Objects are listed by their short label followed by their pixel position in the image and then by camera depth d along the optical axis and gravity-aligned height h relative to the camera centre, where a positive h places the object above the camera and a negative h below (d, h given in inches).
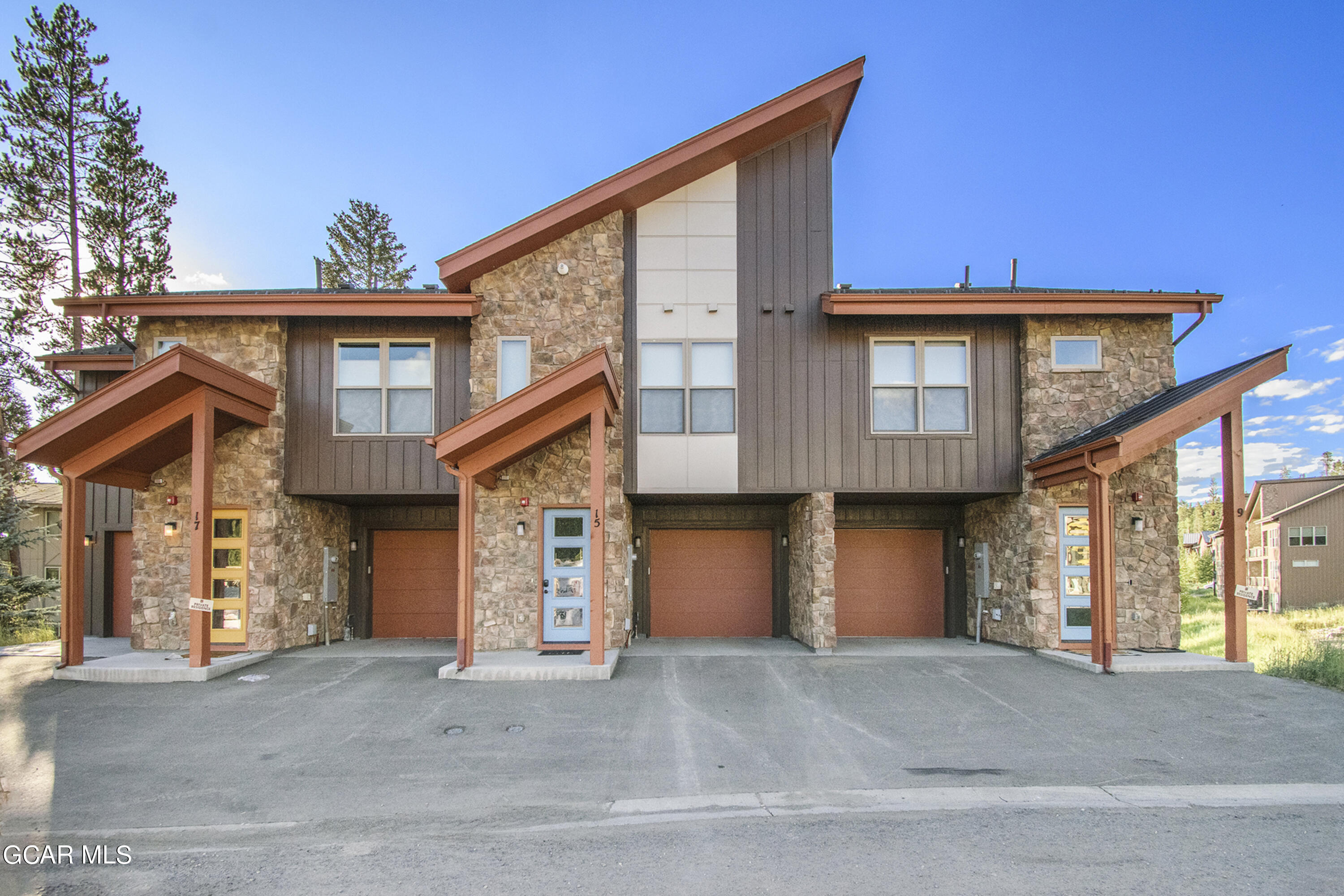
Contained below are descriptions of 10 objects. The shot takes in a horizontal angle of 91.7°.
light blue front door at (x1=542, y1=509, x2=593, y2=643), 378.6 -54.7
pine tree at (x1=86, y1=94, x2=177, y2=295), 614.9 +260.0
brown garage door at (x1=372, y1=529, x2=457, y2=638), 451.8 -73.5
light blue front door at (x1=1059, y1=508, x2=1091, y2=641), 386.0 -57.8
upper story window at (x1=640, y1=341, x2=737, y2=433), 387.2 +52.1
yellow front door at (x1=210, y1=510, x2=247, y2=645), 381.4 -58.9
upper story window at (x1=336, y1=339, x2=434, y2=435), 394.0 +55.7
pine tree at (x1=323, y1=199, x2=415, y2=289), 968.9 +344.8
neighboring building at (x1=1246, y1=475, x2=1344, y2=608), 892.0 -87.7
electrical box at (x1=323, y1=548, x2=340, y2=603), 424.2 -62.3
